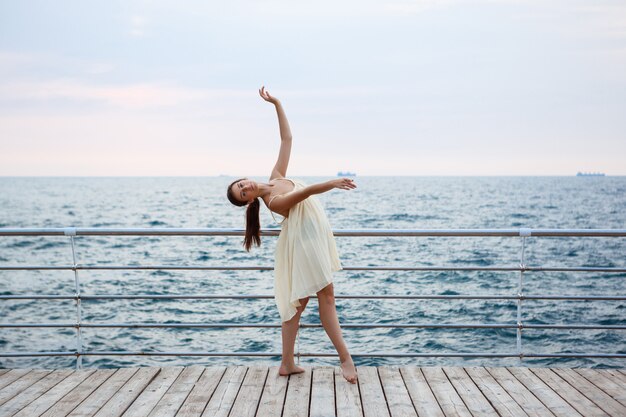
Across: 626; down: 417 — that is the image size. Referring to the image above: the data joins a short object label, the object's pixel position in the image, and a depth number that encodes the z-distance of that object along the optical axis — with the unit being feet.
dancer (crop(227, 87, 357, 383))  11.94
